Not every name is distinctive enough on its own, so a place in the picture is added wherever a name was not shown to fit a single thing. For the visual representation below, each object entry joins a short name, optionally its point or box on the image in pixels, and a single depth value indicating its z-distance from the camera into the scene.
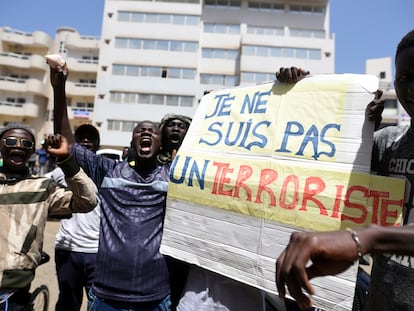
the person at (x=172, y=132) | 2.80
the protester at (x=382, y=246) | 0.76
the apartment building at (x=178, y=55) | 28.28
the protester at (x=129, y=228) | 1.87
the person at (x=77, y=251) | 3.06
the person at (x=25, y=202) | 1.95
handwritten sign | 1.42
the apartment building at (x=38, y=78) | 32.56
